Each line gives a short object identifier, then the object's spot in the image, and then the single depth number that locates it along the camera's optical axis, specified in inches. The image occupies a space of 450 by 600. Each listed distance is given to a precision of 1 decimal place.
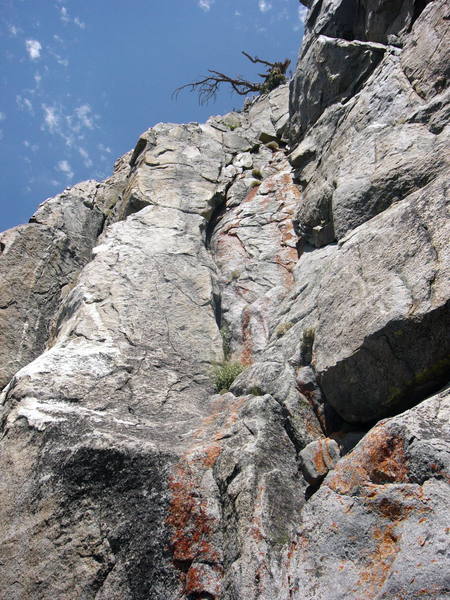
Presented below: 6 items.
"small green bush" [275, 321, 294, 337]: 392.5
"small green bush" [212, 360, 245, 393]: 395.9
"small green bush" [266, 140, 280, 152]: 743.1
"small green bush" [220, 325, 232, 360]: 444.1
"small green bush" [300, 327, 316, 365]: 336.8
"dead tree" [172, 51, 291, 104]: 1028.9
